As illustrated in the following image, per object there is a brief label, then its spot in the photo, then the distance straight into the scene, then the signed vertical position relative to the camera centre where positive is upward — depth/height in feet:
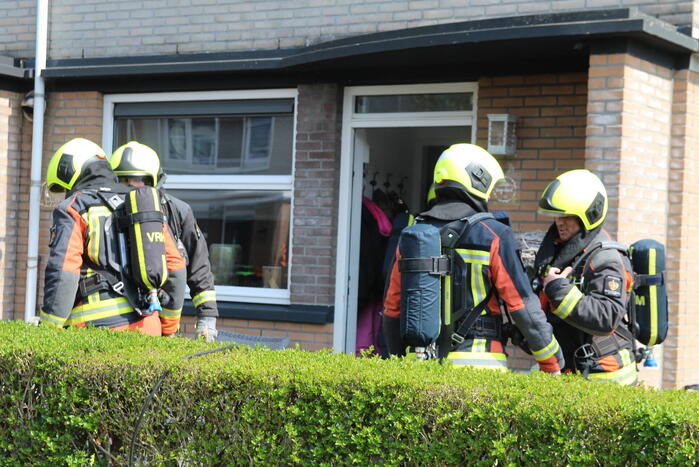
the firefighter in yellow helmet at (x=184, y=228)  40.13 +0.10
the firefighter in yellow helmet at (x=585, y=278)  32.17 -0.44
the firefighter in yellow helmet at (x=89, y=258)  36.17 -0.53
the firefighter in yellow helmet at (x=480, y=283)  30.14 -0.56
